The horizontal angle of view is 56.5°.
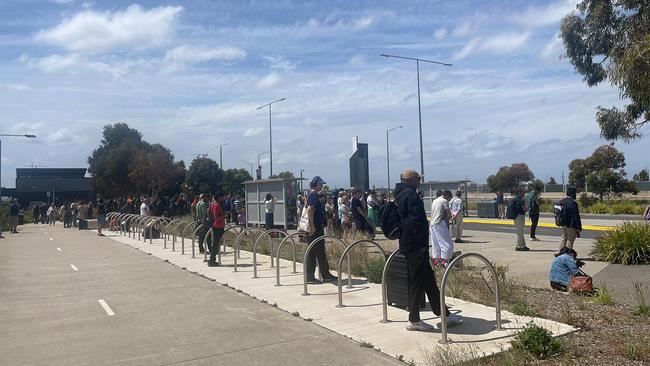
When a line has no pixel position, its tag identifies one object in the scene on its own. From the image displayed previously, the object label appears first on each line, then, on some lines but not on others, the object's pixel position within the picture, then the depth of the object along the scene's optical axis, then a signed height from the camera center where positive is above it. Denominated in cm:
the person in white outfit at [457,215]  1738 -37
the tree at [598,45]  2236 +601
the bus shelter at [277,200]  2621 +33
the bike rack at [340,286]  837 -116
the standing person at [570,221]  1234 -43
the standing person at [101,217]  2825 -28
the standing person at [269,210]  2478 -14
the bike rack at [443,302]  639 -110
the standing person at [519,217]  1545 -41
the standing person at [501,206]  3126 -23
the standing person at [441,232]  1041 -51
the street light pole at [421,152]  3422 +289
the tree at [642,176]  5291 +196
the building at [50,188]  7856 +325
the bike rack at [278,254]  1093 -86
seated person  948 -110
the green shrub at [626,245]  1218 -97
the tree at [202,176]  6078 +337
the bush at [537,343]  582 -139
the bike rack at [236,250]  1287 -90
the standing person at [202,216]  1634 -20
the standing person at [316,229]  1053 -40
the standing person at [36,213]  4491 -2
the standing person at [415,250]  706 -55
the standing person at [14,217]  3261 -20
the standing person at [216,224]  1388 -37
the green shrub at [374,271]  1073 -120
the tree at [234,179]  6296 +336
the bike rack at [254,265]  1211 -116
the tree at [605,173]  3788 +165
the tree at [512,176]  5256 +222
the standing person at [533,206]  1709 -15
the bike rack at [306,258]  984 -85
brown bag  894 -127
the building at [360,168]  2527 +157
